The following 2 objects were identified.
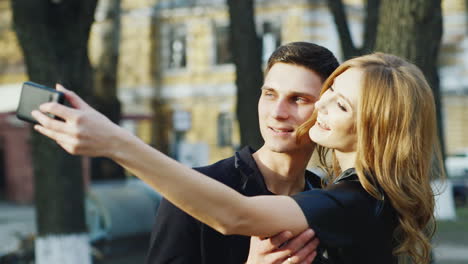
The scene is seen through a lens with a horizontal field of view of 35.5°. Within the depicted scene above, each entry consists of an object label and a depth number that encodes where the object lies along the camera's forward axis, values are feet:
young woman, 6.56
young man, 8.11
